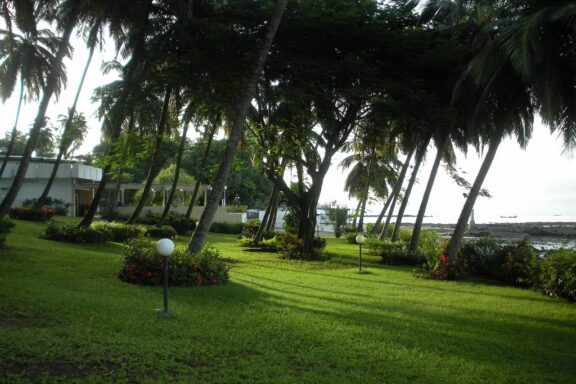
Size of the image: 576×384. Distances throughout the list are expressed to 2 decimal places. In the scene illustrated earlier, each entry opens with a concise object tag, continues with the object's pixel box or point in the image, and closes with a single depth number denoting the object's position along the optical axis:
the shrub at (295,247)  18.91
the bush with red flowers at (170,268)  9.66
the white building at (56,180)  31.27
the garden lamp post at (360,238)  14.47
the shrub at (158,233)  21.91
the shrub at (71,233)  16.75
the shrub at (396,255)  18.34
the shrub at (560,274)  10.66
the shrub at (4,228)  12.52
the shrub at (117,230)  18.05
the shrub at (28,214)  22.69
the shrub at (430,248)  14.91
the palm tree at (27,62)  21.88
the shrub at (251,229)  25.66
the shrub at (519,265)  12.52
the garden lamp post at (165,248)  6.76
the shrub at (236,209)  35.17
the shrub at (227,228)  32.25
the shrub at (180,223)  26.50
